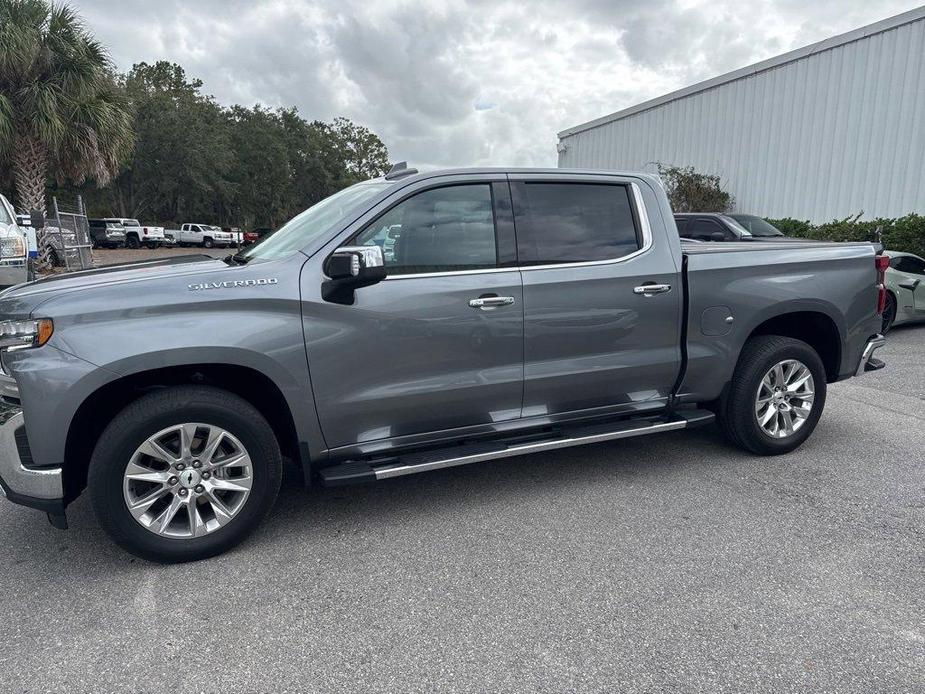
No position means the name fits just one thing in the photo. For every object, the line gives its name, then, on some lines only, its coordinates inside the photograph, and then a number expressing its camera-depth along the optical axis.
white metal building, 15.43
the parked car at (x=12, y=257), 8.19
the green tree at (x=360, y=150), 60.06
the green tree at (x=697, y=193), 20.83
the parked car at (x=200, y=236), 41.72
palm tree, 16.33
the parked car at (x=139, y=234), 36.31
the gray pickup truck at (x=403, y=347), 3.12
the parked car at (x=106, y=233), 34.44
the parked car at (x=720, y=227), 11.97
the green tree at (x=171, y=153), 41.34
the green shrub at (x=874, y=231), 13.49
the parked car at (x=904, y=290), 9.74
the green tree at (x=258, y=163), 49.09
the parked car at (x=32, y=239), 10.62
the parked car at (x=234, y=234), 42.54
